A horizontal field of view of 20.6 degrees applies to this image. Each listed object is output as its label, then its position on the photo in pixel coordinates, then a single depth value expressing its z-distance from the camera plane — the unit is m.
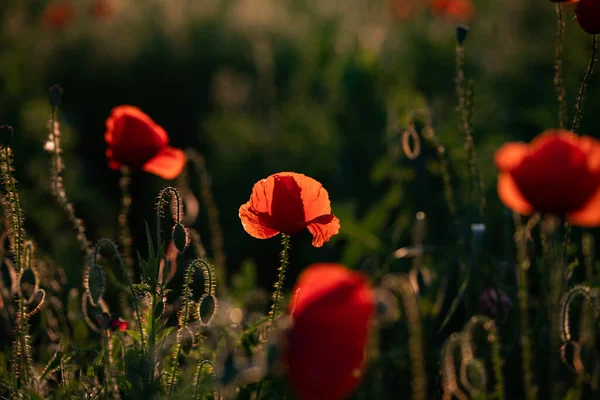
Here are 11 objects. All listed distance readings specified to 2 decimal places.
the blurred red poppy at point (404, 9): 3.20
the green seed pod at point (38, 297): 1.05
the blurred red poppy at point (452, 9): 2.67
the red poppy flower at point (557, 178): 0.91
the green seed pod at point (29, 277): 1.04
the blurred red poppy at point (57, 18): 2.63
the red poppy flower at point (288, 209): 1.02
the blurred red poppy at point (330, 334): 0.85
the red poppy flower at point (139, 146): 1.17
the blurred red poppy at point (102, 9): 2.86
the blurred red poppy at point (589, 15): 1.04
